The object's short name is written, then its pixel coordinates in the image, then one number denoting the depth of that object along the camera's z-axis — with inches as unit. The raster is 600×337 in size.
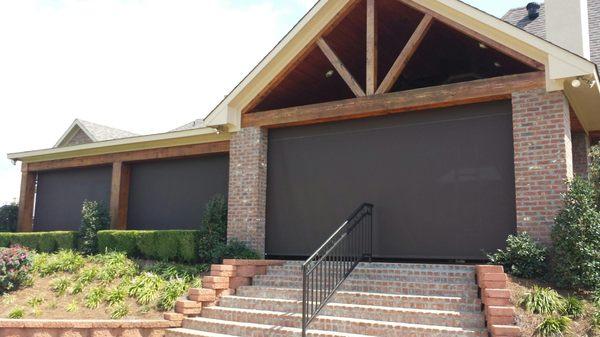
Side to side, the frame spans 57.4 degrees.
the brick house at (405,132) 330.0
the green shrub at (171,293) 349.7
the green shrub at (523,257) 299.0
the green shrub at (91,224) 521.7
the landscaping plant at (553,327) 232.5
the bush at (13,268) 404.5
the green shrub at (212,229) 435.5
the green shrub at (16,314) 355.9
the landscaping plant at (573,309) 250.2
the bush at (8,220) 643.5
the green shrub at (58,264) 451.8
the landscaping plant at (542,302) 252.1
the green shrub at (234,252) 406.0
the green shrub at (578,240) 273.9
